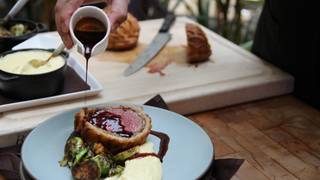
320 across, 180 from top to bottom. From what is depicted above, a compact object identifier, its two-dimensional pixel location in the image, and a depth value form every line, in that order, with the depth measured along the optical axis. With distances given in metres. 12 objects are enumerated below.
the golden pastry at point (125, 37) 1.34
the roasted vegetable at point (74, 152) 0.80
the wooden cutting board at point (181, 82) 1.05
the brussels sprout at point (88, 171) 0.76
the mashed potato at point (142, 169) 0.76
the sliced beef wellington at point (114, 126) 0.83
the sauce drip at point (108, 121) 0.86
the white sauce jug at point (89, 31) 0.95
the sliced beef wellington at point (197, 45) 1.29
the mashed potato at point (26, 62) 1.06
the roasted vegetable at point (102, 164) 0.77
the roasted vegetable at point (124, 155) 0.82
